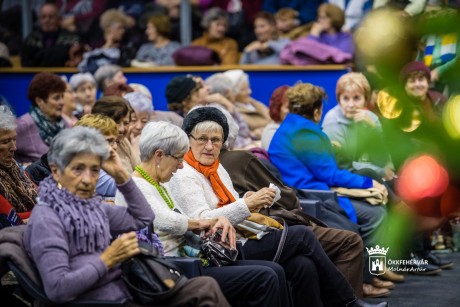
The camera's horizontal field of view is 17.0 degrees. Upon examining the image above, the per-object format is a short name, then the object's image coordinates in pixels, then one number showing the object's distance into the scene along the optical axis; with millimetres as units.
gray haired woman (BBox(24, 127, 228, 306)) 5824
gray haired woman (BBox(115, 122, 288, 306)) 7603
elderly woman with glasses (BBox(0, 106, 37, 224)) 7850
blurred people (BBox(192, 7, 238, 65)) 19190
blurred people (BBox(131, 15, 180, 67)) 18930
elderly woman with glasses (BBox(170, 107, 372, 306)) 8630
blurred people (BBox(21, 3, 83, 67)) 19327
